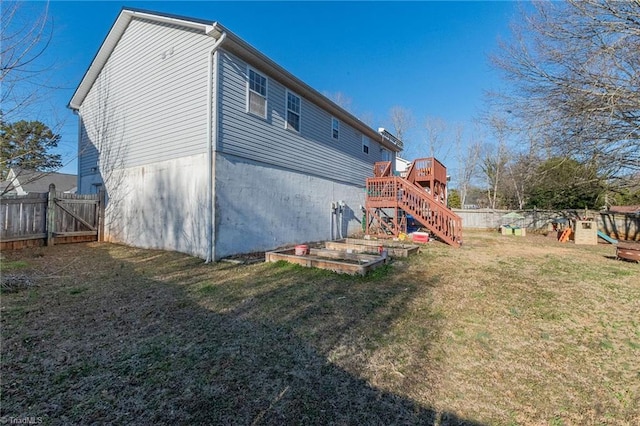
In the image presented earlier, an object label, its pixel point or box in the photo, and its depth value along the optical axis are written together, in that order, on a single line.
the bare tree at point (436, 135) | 31.00
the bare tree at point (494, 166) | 28.86
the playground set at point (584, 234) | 12.74
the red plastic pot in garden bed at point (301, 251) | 7.50
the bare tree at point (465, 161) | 32.34
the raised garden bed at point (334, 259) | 6.01
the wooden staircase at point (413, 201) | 10.80
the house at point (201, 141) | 7.23
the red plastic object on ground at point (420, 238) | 11.26
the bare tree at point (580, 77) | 7.69
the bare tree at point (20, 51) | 4.18
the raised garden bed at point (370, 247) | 8.05
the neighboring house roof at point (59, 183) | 23.44
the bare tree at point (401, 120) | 30.33
